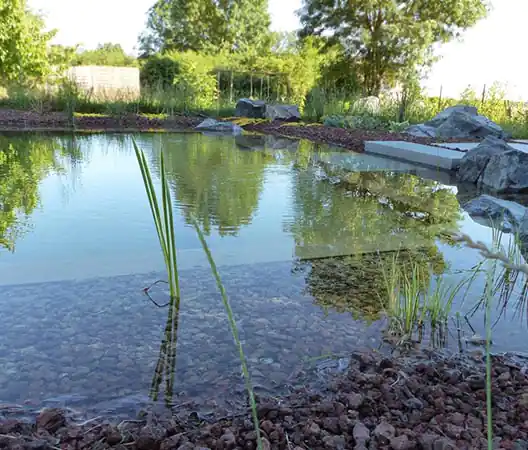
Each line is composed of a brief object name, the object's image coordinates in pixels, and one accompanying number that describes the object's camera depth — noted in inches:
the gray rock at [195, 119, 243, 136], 430.3
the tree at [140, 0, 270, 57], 1175.6
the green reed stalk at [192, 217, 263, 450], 29.7
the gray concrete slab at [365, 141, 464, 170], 252.1
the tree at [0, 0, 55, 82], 488.4
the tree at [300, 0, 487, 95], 694.5
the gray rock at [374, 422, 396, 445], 48.4
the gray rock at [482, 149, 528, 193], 200.5
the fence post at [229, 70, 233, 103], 633.1
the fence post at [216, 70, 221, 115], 577.8
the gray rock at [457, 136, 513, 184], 219.8
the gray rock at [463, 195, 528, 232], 139.9
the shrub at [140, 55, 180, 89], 663.1
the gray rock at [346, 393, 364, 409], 55.8
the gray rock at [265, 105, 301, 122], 532.4
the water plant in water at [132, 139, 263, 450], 66.6
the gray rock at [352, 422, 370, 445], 48.8
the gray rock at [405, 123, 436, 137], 376.2
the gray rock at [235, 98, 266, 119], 548.4
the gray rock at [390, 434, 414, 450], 46.7
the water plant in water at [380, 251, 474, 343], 78.5
